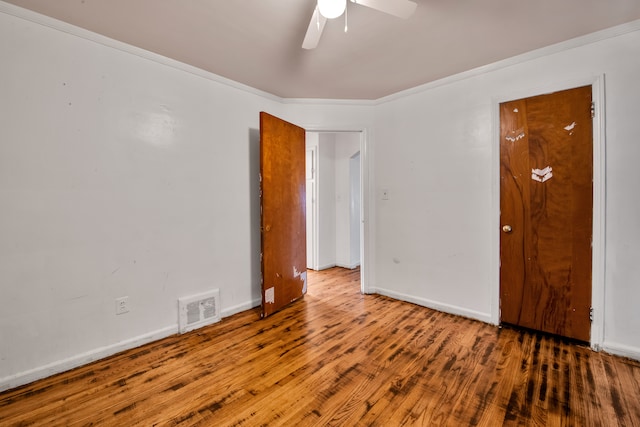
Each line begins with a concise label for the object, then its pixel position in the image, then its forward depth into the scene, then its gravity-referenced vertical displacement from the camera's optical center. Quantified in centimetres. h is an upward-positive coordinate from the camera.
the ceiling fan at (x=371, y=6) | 135 +101
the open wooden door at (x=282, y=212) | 278 -3
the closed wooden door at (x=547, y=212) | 217 -3
